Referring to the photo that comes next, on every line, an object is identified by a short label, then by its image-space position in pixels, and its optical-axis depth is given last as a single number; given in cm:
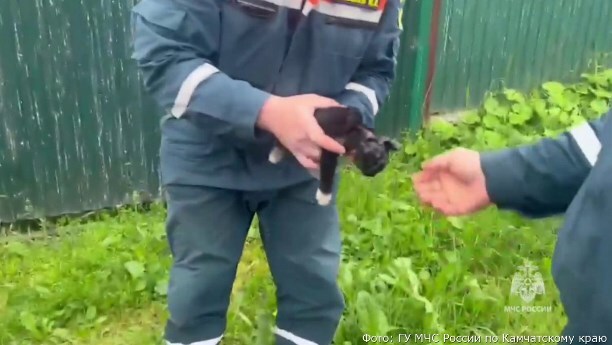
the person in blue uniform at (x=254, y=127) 193
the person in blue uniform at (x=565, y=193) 147
